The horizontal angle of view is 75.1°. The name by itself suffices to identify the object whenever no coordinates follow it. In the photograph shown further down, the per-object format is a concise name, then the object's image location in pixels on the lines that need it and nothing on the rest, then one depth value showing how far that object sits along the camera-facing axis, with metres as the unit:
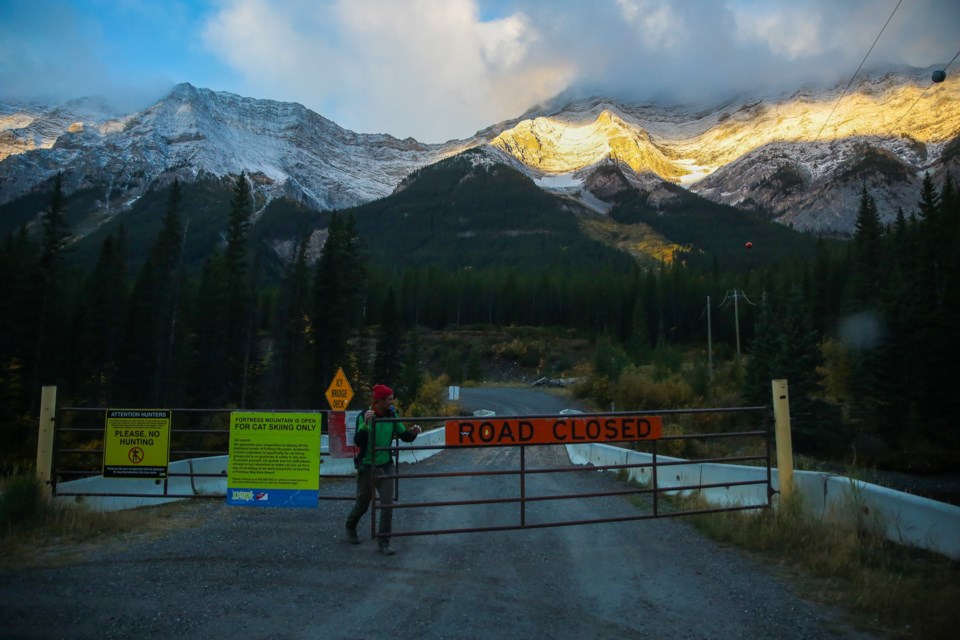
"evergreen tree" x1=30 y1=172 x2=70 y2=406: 45.09
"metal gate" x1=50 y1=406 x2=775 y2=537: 8.45
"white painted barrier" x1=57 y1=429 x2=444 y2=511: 10.52
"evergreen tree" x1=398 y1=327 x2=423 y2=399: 52.20
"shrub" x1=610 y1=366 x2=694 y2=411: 38.88
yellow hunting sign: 9.61
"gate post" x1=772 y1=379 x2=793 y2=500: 8.89
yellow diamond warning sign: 19.25
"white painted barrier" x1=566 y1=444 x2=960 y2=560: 6.92
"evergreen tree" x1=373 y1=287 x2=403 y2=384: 54.88
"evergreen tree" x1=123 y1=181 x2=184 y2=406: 50.44
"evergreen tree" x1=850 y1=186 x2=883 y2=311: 63.41
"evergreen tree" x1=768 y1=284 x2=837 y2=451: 37.47
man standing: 8.00
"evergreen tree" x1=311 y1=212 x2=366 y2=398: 50.16
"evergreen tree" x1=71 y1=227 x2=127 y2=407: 51.78
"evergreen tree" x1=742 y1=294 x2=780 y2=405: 40.47
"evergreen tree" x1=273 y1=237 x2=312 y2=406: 52.03
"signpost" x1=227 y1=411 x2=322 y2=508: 8.90
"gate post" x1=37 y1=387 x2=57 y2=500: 9.42
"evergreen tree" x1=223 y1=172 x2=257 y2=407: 51.88
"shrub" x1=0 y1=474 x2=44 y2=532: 8.58
